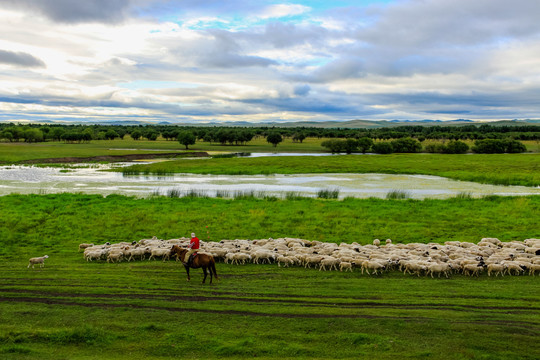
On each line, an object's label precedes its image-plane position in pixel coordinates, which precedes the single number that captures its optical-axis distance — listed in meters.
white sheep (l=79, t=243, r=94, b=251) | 21.12
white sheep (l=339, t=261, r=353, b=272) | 17.56
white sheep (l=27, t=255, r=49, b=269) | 17.45
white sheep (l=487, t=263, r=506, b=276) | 16.81
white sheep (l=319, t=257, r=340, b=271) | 17.69
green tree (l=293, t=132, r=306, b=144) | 180.31
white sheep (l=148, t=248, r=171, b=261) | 19.00
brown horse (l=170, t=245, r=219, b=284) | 15.37
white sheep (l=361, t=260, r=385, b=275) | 16.98
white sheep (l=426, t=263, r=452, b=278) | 16.75
